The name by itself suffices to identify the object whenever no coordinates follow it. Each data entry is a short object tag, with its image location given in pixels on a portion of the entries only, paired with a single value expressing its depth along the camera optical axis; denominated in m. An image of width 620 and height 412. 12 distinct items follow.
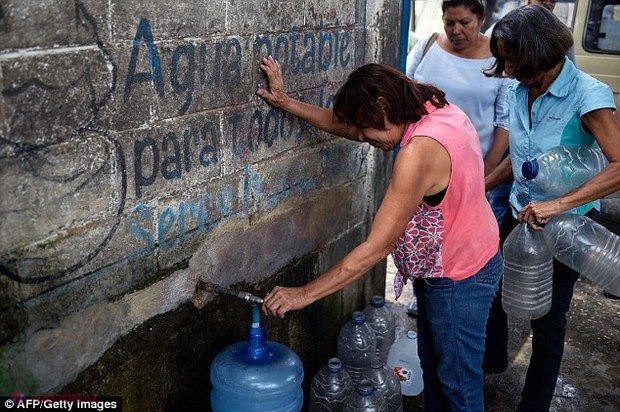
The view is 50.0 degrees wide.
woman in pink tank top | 2.49
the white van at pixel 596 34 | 6.77
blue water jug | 2.56
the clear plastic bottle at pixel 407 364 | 3.90
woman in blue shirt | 2.90
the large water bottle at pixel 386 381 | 3.38
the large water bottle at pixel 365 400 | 3.07
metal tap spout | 2.56
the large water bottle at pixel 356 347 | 3.79
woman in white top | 4.05
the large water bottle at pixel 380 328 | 4.12
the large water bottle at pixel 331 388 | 3.38
